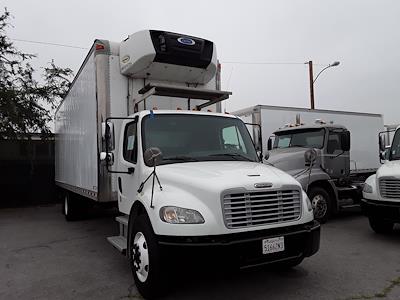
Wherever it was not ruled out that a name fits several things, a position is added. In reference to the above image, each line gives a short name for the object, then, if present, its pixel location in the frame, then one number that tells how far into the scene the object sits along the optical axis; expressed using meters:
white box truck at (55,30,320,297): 4.11
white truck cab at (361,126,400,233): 7.03
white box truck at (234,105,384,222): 9.44
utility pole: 23.97
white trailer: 11.83
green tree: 13.75
